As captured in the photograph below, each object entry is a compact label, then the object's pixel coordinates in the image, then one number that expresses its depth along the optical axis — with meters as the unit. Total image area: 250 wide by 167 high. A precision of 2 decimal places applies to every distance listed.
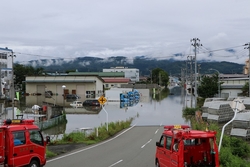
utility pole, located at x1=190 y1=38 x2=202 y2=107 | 50.47
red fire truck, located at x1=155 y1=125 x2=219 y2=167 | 10.32
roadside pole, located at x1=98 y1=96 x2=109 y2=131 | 24.98
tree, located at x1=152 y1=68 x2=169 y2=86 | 151.00
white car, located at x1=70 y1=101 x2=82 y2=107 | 55.63
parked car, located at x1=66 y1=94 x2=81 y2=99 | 75.00
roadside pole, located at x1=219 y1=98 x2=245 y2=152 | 12.71
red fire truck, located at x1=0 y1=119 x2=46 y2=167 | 11.63
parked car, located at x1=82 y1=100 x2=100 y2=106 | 57.53
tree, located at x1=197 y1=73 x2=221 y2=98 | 57.88
